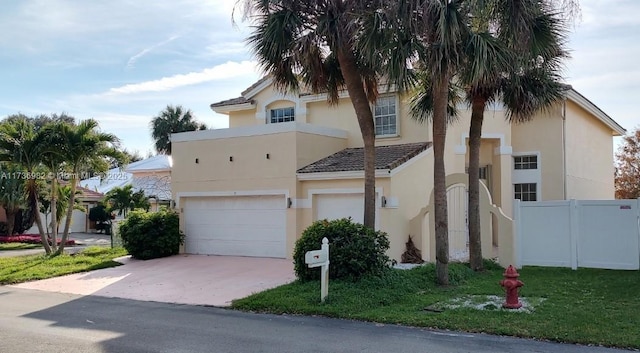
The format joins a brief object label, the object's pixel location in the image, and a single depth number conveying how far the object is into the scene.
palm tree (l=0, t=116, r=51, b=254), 20.50
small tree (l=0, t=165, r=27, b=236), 29.12
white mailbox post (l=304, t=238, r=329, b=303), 11.01
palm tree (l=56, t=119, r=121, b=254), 20.59
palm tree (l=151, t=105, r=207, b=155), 38.81
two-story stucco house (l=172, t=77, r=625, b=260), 17.34
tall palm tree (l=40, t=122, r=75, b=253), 20.47
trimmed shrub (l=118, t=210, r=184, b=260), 19.20
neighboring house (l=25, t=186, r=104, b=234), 38.75
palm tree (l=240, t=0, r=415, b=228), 11.95
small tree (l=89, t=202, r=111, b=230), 39.23
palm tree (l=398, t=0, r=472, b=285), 11.30
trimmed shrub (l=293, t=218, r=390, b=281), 12.29
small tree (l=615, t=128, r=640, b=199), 35.25
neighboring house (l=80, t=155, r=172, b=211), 31.34
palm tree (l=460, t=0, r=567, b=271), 11.70
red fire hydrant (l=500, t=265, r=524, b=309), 10.23
